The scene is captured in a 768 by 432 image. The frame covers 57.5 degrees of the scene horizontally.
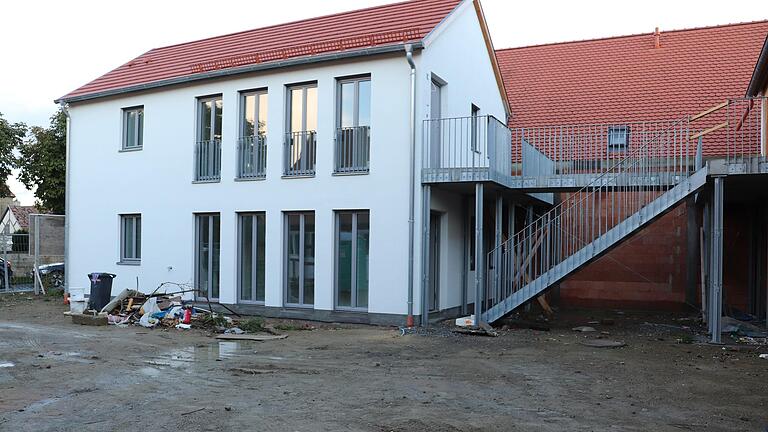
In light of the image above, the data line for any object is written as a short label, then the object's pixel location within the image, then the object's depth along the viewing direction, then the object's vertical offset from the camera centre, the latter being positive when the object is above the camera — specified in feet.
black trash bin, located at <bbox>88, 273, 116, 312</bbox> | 48.44 -4.79
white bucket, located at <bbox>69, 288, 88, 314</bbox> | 46.73 -5.40
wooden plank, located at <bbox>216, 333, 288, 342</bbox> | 38.37 -6.42
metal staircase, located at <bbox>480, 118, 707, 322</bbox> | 39.50 +1.02
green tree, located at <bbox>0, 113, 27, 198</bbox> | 106.63 +12.01
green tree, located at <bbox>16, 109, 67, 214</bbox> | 99.55 +8.00
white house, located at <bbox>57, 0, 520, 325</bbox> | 43.75 +4.01
